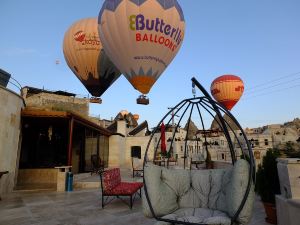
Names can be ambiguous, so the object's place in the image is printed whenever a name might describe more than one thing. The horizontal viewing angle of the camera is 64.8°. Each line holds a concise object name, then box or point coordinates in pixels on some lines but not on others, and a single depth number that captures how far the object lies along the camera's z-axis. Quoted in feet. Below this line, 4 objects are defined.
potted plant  15.40
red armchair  22.17
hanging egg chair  10.57
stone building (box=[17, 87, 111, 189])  42.19
